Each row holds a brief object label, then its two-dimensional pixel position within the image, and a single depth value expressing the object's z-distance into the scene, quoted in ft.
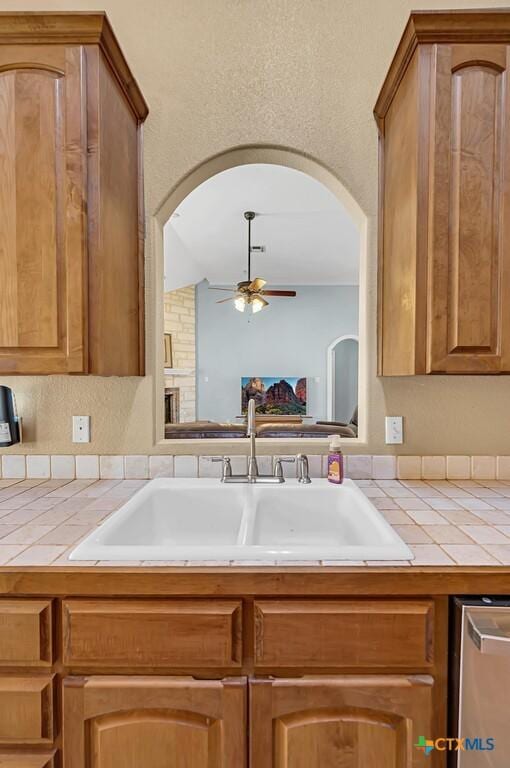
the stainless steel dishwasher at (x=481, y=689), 2.82
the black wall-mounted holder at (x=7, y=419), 5.00
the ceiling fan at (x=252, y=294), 15.26
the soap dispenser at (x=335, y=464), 4.74
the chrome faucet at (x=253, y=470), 4.81
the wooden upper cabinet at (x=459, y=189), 3.81
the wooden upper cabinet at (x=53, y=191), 3.78
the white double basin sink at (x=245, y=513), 4.28
